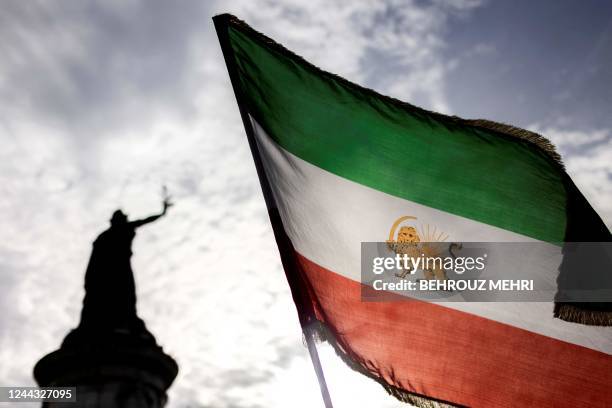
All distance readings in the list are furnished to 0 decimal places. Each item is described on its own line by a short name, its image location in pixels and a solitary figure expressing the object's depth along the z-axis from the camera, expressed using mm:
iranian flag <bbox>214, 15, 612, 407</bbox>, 5641
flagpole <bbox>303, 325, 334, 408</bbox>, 4352
